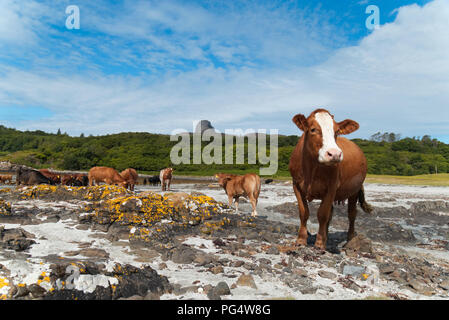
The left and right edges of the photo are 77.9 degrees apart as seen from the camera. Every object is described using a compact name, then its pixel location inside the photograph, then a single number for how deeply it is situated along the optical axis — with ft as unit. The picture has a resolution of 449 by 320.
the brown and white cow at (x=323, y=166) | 16.18
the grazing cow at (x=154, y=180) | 124.16
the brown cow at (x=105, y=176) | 69.46
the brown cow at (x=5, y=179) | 93.04
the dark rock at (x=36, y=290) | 10.65
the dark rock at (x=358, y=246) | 21.02
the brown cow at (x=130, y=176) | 73.15
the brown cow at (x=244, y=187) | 43.13
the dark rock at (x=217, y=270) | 15.23
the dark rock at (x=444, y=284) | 15.32
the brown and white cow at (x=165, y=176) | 83.97
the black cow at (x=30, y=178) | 61.72
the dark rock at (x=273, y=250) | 19.67
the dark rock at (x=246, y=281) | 13.62
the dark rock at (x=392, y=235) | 29.96
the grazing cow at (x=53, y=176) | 71.91
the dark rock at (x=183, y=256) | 16.83
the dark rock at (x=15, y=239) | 16.52
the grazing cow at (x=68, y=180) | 73.88
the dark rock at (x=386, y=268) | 16.26
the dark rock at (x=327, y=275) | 15.35
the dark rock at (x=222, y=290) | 12.45
